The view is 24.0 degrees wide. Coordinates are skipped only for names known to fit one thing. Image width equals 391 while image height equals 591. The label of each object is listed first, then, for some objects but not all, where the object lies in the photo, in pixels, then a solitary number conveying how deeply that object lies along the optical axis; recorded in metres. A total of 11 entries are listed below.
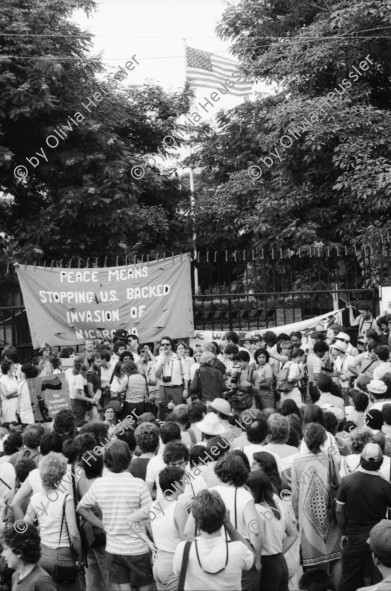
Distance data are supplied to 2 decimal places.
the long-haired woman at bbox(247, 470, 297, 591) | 6.47
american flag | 25.45
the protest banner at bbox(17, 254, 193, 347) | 17.27
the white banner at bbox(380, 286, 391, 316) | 16.67
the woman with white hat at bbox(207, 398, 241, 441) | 9.22
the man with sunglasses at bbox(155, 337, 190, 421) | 13.51
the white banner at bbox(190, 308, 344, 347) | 16.27
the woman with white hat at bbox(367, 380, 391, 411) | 9.38
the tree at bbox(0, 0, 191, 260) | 23.39
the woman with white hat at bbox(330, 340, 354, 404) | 12.49
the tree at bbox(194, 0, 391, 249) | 22.34
